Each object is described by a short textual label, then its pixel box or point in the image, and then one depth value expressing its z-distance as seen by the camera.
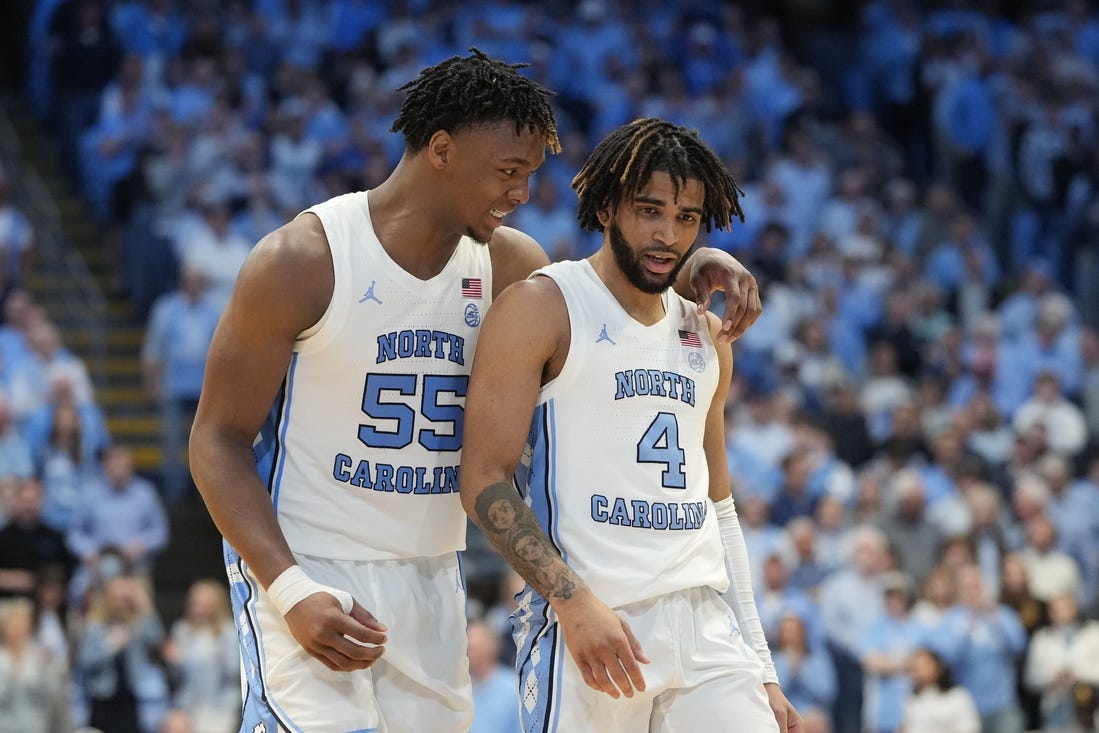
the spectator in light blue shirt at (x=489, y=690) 9.66
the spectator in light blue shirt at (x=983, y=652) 12.12
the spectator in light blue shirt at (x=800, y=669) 11.53
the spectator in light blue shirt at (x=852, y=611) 12.17
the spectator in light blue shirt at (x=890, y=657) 11.84
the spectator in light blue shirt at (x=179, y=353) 13.62
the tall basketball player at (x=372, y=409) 4.61
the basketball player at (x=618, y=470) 4.56
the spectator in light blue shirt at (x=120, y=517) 12.09
